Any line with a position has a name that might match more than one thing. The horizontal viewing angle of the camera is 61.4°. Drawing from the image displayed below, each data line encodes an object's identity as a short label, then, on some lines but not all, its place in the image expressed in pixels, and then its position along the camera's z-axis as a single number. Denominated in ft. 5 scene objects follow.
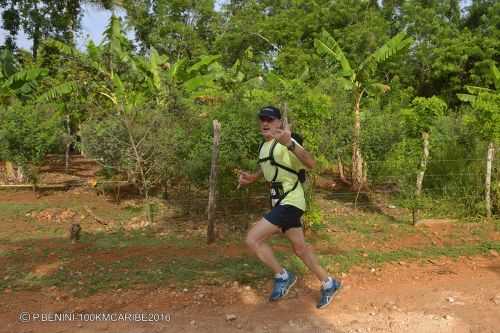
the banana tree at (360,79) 31.73
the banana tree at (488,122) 21.34
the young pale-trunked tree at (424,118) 22.70
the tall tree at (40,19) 57.67
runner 11.76
